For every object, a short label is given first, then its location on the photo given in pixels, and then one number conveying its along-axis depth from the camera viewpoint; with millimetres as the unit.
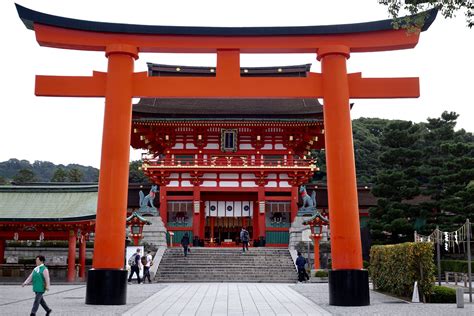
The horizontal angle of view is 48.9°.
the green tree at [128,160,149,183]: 67188
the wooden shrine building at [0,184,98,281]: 24984
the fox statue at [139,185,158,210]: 32188
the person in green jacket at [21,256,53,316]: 10398
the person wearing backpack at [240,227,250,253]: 29406
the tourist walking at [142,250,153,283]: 24109
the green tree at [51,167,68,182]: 63844
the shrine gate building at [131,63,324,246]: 34156
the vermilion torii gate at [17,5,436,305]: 13672
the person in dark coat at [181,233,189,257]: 28266
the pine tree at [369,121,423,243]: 31359
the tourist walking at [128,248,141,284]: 23875
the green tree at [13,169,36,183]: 64750
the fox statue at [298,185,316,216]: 32188
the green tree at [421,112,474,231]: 29766
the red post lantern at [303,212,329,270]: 26547
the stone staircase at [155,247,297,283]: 25941
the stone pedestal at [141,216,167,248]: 30734
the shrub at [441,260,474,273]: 27000
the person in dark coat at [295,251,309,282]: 24750
